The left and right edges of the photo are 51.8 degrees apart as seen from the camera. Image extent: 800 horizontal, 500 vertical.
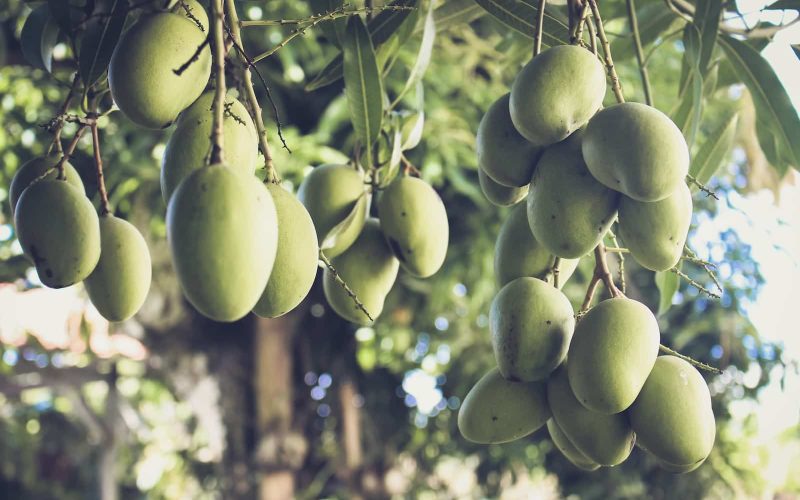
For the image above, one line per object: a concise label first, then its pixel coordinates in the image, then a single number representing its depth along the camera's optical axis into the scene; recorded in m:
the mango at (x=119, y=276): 0.56
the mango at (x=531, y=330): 0.59
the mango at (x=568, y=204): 0.56
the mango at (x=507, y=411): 0.63
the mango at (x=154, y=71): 0.52
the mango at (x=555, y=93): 0.55
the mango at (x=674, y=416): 0.57
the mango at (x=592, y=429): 0.58
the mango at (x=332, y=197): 0.67
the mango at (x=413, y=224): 0.68
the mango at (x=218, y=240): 0.41
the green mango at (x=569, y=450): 0.64
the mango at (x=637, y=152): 0.52
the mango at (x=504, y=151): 0.59
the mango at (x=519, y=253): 0.65
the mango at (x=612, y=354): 0.55
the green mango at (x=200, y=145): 0.51
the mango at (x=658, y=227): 0.56
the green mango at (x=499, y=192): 0.66
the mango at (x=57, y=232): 0.52
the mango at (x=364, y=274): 0.68
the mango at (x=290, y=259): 0.50
